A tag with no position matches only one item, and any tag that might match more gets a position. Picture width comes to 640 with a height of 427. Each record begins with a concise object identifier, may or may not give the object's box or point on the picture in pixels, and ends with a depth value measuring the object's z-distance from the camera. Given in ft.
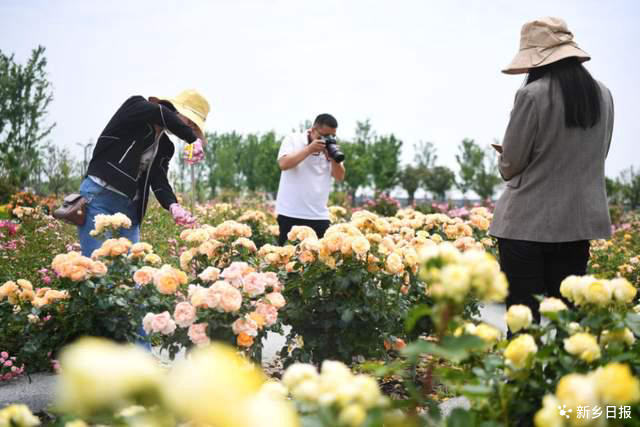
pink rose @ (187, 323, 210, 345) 5.82
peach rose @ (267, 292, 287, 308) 6.43
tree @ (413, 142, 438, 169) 115.14
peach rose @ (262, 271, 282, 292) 6.68
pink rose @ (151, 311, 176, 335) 6.10
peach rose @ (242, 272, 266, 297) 6.22
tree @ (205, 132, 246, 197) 109.40
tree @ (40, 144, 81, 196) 51.53
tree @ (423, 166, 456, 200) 108.17
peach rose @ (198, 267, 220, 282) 6.63
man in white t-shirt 12.86
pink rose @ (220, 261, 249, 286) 6.19
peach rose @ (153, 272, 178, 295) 6.46
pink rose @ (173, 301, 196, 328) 5.84
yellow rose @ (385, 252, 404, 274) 7.71
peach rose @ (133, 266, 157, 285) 7.00
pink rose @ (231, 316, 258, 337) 5.92
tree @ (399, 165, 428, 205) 111.14
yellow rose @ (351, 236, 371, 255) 7.52
